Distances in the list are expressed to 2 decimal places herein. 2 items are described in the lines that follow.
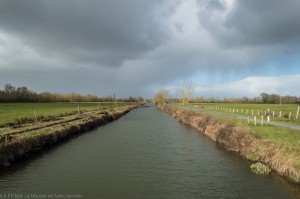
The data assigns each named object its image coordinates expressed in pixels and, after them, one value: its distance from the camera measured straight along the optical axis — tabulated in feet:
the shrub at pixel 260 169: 42.37
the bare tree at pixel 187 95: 274.32
